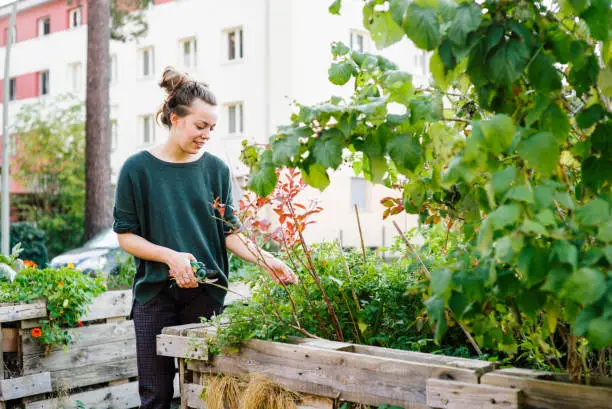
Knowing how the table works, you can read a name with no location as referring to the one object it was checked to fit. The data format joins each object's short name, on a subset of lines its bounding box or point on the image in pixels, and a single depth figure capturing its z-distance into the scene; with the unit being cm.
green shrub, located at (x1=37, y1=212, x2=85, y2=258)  2658
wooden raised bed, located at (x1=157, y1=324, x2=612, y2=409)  206
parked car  1068
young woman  333
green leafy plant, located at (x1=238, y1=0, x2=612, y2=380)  151
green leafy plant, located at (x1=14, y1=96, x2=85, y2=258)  2767
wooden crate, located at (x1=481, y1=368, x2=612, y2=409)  193
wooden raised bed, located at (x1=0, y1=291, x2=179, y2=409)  473
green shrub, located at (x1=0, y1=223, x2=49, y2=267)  1903
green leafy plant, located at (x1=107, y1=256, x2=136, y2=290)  694
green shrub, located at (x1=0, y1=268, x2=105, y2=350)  481
